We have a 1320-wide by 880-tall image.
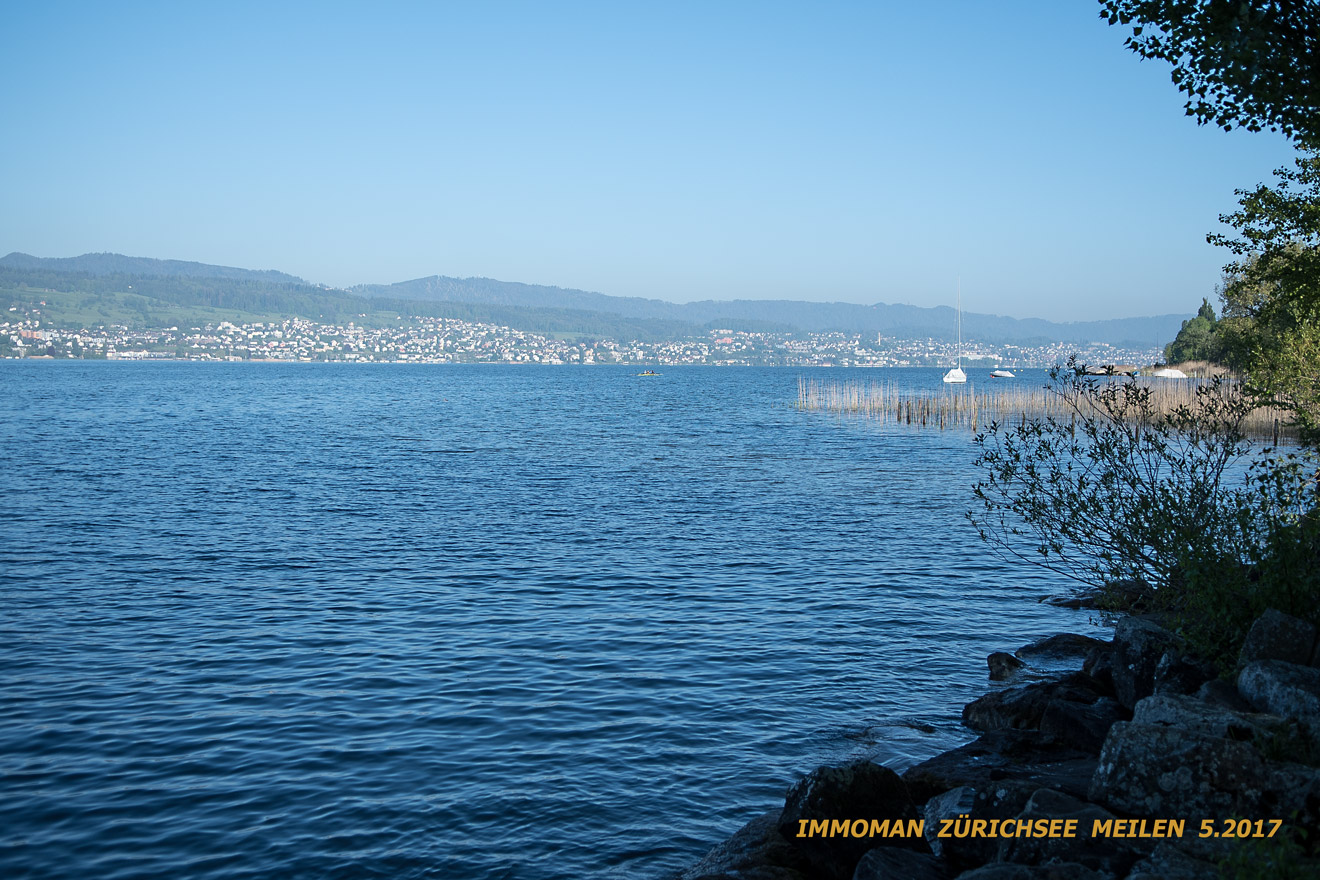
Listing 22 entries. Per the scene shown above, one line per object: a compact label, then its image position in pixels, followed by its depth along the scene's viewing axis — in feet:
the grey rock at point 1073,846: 24.73
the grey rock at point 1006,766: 36.17
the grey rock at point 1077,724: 40.81
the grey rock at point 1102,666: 49.24
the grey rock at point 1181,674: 39.63
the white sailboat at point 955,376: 558.15
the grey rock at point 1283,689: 30.35
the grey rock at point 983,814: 28.09
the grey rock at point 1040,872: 22.98
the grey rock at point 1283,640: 34.81
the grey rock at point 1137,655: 42.91
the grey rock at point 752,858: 29.76
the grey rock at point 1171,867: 22.00
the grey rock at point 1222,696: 33.17
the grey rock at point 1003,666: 54.24
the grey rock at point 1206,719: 27.73
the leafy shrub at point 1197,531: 38.60
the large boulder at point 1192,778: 25.08
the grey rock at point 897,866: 27.20
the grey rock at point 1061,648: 58.39
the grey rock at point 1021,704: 44.45
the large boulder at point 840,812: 30.53
